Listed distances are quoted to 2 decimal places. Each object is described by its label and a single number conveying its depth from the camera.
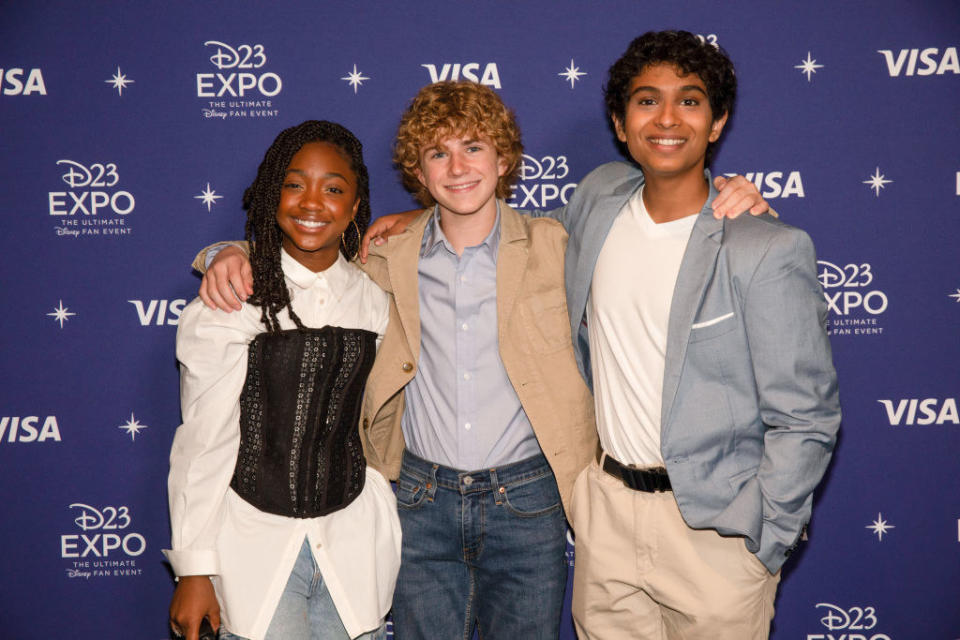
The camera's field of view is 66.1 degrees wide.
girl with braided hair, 1.88
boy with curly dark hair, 1.85
